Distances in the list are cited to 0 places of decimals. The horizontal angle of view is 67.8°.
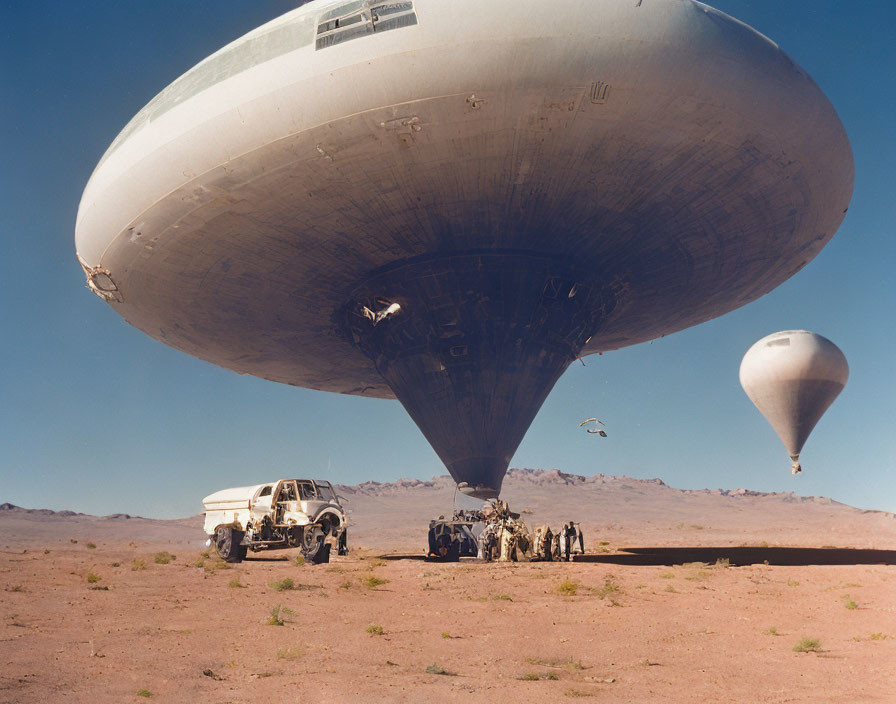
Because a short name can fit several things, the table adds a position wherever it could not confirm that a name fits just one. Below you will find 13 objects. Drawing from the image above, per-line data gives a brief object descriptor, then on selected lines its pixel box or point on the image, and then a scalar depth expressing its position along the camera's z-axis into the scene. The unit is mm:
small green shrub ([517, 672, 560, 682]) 7035
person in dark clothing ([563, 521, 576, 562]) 21208
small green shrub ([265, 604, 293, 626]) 9688
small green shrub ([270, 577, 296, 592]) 13109
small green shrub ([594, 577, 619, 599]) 13438
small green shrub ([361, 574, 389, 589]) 14329
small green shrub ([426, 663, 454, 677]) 7160
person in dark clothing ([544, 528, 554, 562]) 21234
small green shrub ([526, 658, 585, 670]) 7655
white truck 18750
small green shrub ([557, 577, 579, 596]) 13617
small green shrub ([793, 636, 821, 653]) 8570
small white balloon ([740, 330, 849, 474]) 43625
